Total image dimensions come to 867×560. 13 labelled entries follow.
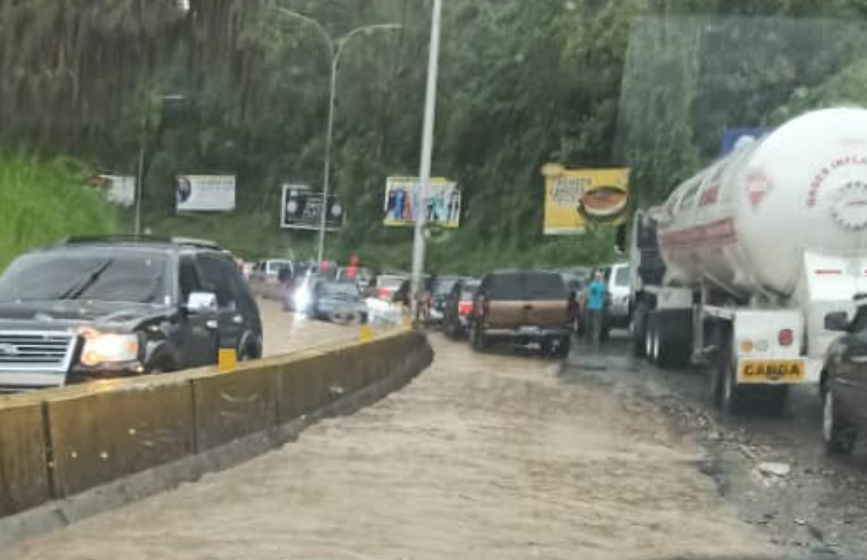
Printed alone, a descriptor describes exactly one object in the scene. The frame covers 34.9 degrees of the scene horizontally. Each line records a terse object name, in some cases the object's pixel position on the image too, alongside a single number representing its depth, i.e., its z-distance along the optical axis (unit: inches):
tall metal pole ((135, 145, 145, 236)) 2474.2
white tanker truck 597.0
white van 1355.8
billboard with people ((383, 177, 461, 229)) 2450.8
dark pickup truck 1080.2
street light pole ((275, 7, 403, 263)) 2292.1
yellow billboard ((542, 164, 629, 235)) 2149.4
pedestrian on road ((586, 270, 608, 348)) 1301.7
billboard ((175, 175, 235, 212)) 3339.1
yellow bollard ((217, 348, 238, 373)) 427.8
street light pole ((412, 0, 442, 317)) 1227.9
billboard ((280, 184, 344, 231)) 3024.1
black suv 417.1
